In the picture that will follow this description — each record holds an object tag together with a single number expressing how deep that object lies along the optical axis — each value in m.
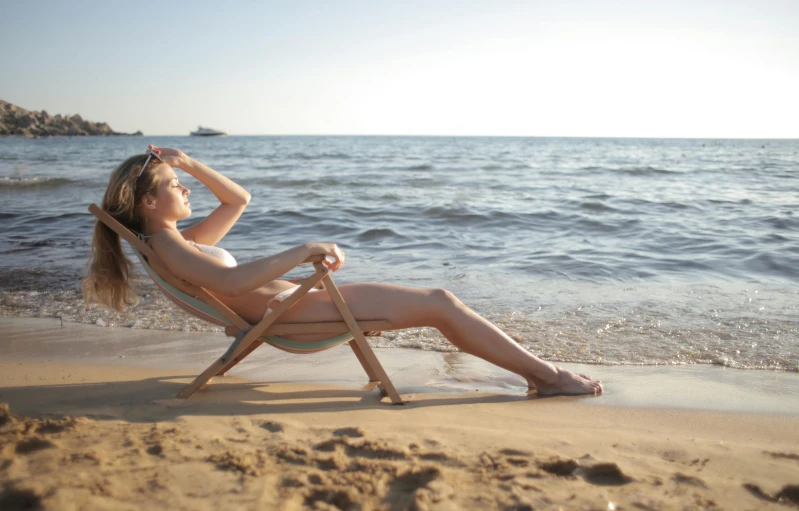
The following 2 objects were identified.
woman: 3.10
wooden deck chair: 3.13
